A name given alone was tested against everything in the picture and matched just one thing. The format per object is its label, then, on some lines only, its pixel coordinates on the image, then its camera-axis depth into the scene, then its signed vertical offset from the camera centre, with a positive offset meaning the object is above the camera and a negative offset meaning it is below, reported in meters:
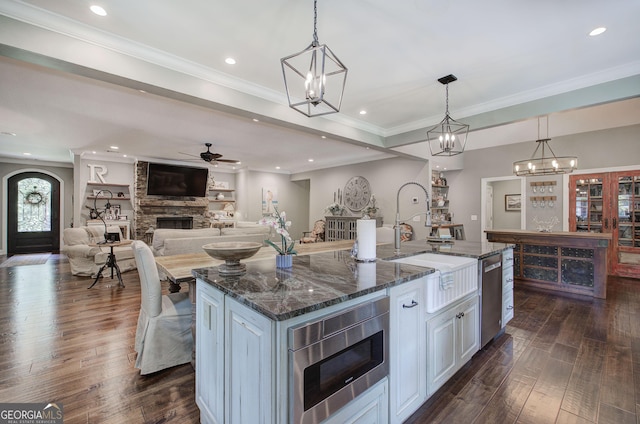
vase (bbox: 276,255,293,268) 1.96 -0.35
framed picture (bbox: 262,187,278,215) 9.38 +0.37
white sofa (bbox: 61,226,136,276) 5.24 -0.85
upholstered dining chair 2.19 -0.95
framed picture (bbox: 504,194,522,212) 8.33 +0.29
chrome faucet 2.70 -0.18
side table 4.71 -0.94
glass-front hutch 5.46 +0.01
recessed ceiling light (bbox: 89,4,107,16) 2.03 +1.46
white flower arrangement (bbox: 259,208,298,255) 1.89 -0.10
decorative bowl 1.68 -0.27
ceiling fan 5.69 +1.09
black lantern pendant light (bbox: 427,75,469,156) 3.12 +0.84
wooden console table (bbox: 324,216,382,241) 7.19 -0.44
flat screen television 7.56 +0.82
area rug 6.37 -1.25
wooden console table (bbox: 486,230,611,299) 4.13 -0.76
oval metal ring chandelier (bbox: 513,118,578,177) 4.49 +0.76
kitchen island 1.11 -0.55
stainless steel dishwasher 2.50 -0.80
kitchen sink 1.86 -0.49
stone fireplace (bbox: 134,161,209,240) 7.49 -0.01
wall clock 7.36 +0.46
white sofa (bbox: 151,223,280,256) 4.26 -0.46
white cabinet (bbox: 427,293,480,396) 1.88 -0.96
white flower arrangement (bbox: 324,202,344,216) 7.82 +0.05
